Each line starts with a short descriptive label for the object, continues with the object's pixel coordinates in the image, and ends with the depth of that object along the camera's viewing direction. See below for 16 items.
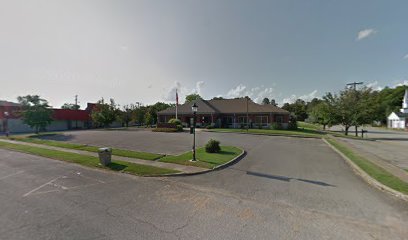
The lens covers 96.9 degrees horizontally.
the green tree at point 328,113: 28.11
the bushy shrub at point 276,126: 33.60
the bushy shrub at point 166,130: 30.48
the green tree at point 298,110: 78.05
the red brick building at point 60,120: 37.78
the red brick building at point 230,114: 35.84
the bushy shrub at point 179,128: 31.15
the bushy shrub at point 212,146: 13.23
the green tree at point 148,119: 45.28
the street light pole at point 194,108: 11.12
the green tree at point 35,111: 28.17
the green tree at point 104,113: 42.41
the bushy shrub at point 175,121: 32.51
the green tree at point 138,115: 52.53
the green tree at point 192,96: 76.51
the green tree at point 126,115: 52.70
